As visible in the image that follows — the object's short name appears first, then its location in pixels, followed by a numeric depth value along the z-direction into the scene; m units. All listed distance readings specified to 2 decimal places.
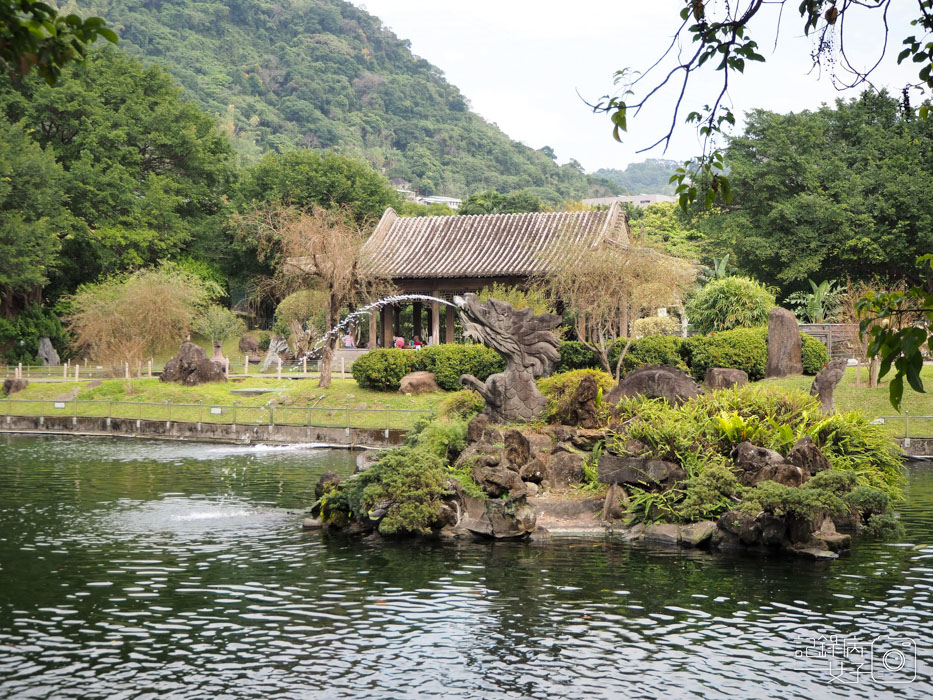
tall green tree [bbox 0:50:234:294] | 53.78
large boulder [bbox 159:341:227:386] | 38.16
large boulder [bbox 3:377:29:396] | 38.75
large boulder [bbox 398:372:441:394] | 34.31
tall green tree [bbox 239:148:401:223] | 57.50
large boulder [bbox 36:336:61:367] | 51.69
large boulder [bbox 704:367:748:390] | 25.38
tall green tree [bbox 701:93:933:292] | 43.75
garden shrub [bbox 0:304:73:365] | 50.12
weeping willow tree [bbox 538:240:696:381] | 36.00
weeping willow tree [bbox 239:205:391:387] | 36.44
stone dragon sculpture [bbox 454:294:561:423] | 20.84
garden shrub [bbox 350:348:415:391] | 34.94
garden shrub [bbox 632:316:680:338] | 43.59
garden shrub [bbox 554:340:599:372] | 34.81
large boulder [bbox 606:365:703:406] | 20.11
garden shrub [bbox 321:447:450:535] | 16.45
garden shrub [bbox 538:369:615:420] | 20.22
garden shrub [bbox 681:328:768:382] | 32.66
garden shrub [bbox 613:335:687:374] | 33.25
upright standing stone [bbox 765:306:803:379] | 32.34
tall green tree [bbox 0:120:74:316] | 47.38
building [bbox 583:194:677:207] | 117.51
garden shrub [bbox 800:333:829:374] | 32.88
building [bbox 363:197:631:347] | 42.38
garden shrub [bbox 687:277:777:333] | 37.25
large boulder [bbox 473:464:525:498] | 17.27
